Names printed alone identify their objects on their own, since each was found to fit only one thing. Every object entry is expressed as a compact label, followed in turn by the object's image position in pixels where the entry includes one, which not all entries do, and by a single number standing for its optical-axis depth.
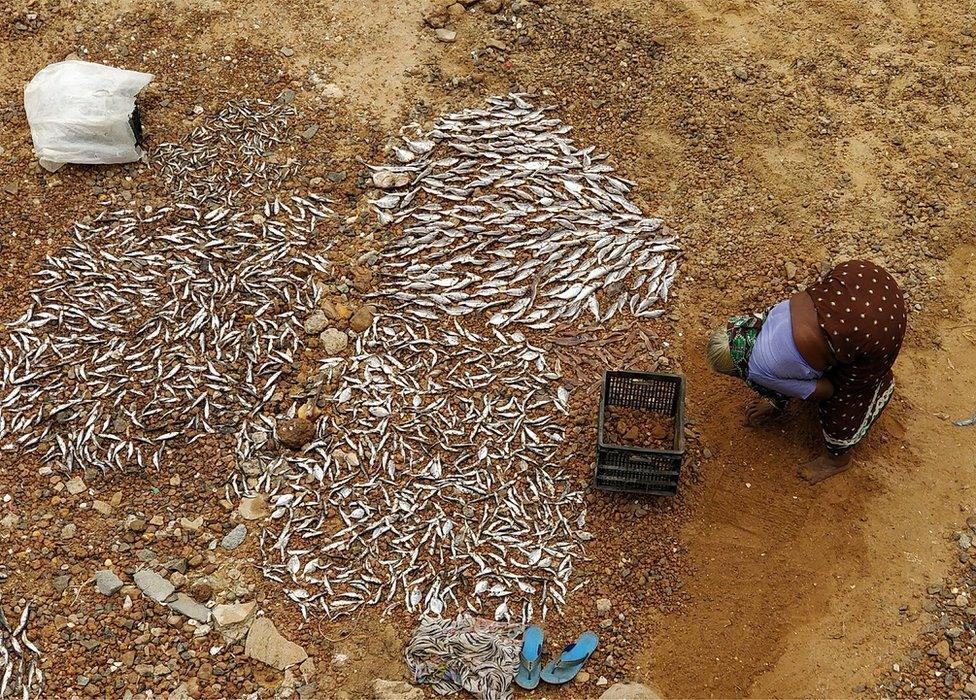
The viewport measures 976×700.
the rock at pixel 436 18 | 6.61
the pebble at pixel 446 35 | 6.54
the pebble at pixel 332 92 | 6.21
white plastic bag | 5.67
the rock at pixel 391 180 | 5.66
